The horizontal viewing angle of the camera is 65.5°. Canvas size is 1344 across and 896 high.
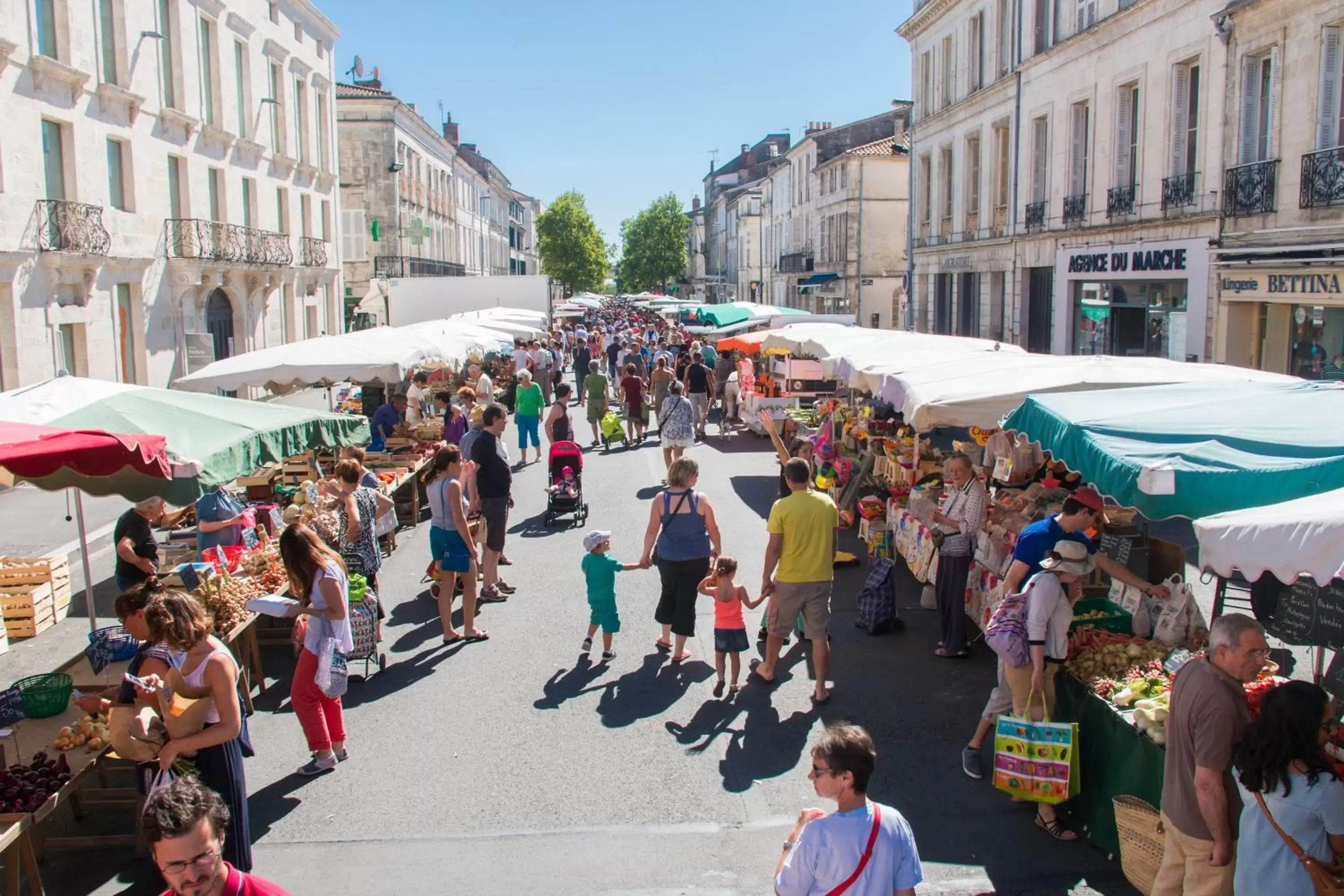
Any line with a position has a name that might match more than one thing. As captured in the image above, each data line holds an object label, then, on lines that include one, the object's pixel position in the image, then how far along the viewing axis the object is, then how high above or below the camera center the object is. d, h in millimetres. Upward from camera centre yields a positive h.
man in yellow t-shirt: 6891 -1538
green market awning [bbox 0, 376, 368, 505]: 6828 -638
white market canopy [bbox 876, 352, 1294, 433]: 7672 -438
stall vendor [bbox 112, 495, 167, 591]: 7281 -1522
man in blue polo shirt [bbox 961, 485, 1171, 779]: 5812 -1231
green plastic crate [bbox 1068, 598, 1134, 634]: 6281 -1788
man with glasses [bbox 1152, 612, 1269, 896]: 3914 -1642
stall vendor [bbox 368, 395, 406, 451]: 14539 -1325
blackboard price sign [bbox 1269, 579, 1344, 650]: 5648 -1627
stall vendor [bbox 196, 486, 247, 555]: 8594 -1574
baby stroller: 12344 -1756
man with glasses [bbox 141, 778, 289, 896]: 2848 -1391
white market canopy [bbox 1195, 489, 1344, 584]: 3674 -793
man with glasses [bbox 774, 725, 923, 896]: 3217 -1595
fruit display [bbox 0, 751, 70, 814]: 4762 -2106
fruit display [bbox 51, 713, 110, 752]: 5359 -2074
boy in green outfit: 7793 -1899
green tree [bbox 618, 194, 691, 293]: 98938 +7979
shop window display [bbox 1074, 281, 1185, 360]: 20000 +101
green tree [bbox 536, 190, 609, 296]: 86125 +7275
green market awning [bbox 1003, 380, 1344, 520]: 4914 -627
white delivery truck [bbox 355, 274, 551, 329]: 34125 +1057
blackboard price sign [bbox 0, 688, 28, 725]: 5676 -2032
